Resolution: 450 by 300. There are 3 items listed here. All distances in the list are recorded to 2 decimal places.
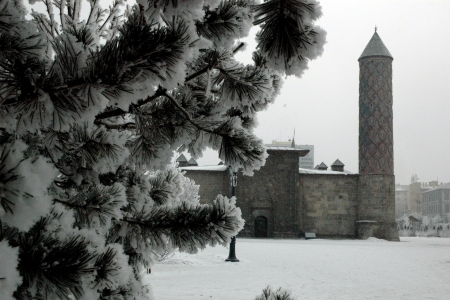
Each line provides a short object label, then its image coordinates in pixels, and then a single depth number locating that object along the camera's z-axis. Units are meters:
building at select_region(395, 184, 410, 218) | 121.81
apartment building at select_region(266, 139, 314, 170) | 120.52
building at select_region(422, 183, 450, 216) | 92.06
